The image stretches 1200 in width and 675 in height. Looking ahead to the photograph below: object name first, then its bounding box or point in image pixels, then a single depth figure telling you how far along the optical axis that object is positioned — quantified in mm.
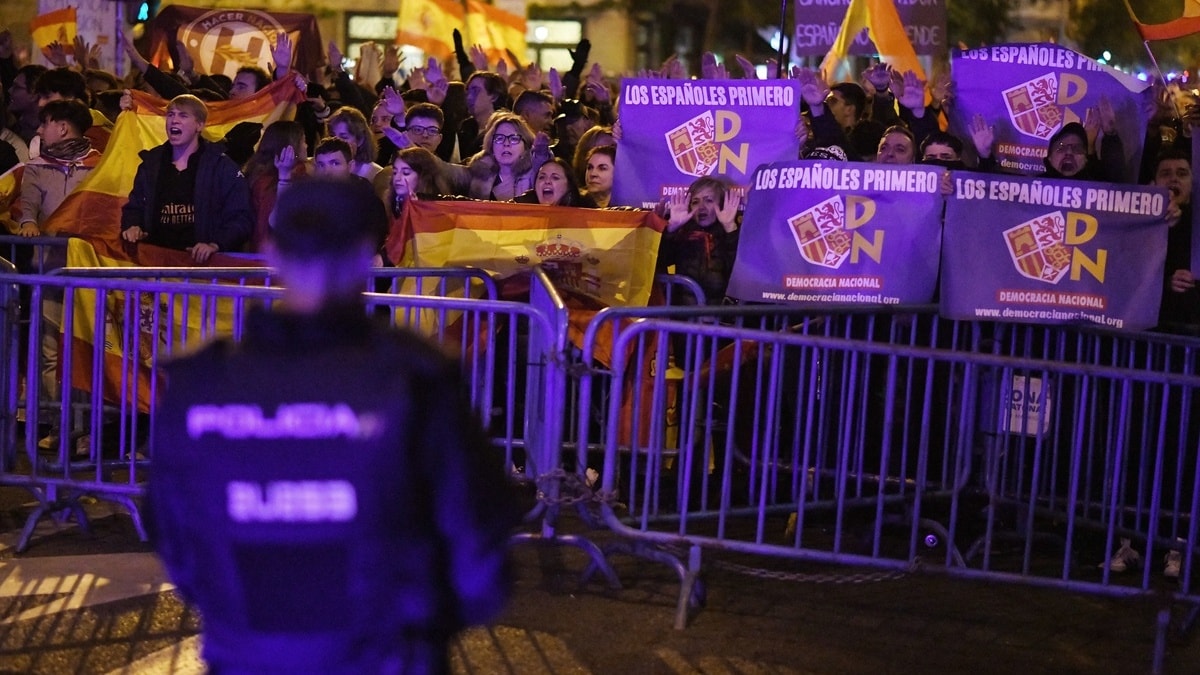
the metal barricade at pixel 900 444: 6281
